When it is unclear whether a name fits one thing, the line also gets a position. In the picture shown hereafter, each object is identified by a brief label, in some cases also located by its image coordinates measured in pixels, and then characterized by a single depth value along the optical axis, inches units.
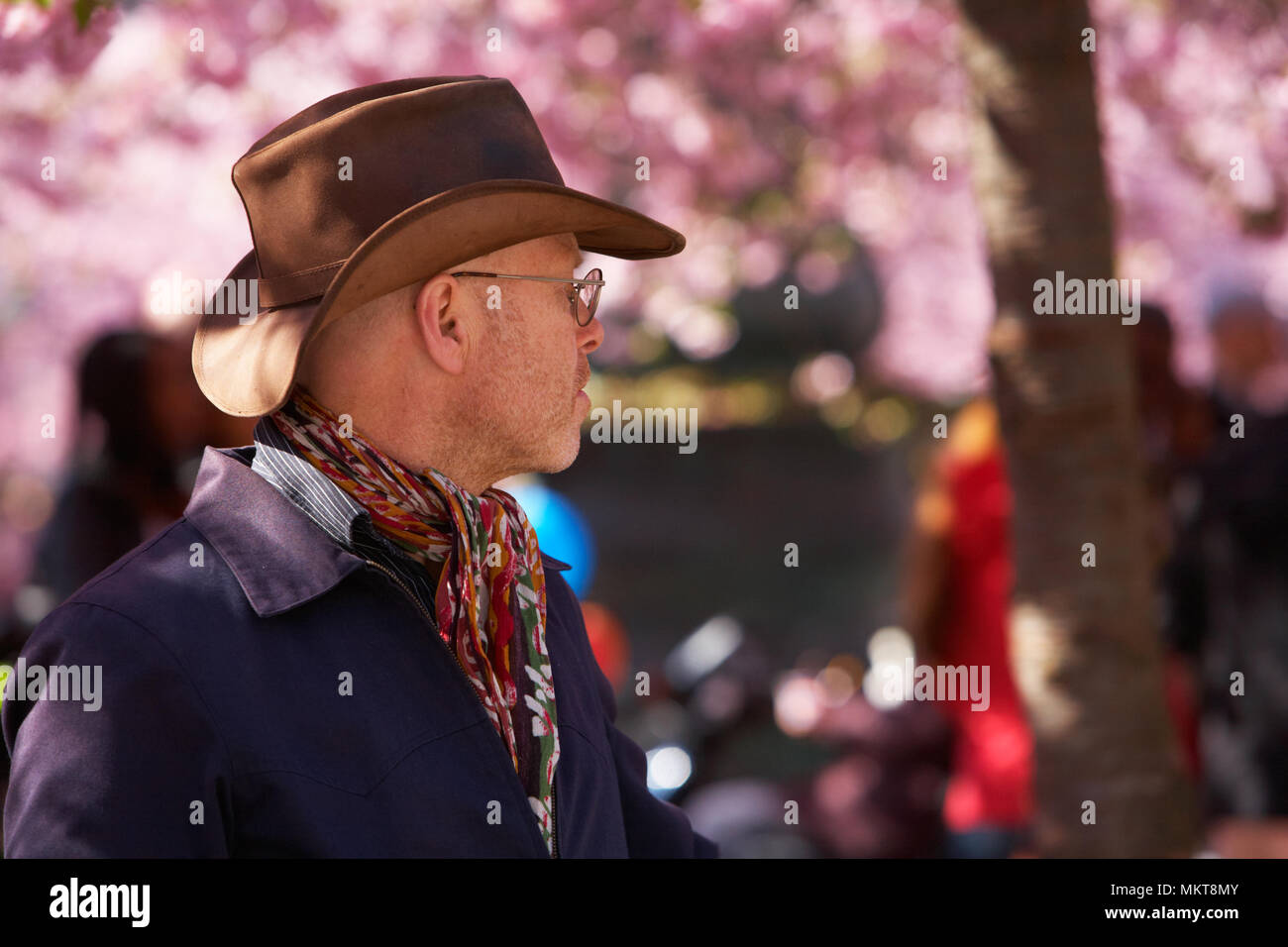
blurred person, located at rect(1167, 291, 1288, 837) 130.1
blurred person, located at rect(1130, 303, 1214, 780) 149.6
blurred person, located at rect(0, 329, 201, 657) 155.8
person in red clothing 161.9
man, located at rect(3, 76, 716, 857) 66.6
